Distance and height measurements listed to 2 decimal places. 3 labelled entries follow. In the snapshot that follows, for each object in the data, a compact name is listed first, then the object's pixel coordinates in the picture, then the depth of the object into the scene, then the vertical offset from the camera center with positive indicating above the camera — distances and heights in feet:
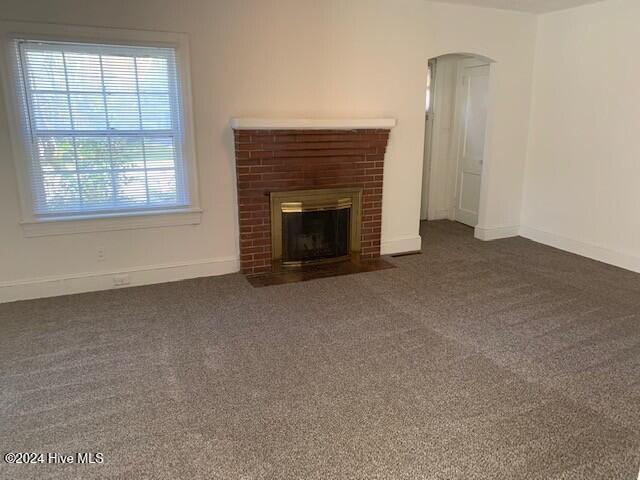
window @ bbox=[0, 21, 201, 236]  11.44 +0.06
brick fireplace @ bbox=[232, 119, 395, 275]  13.58 -1.11
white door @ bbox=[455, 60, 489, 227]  18.93 -0.29
